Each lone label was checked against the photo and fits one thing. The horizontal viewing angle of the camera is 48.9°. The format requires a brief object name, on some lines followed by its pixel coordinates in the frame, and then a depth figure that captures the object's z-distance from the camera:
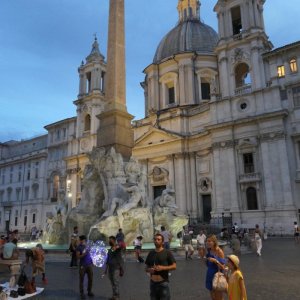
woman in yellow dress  3.84
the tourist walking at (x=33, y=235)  24.57
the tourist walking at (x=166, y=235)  11.65
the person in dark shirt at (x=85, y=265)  6.40
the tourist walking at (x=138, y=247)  10.98
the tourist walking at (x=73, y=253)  10.07
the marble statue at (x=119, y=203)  13.60
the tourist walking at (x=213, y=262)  4.48
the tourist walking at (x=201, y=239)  12.83
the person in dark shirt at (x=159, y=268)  4.26
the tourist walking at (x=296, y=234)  18.53
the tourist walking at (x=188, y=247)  11.97
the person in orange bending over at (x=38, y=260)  7.69
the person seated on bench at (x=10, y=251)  8.30
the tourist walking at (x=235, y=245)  11.73
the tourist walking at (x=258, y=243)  13.20
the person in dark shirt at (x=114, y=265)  5.89
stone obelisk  15.93
